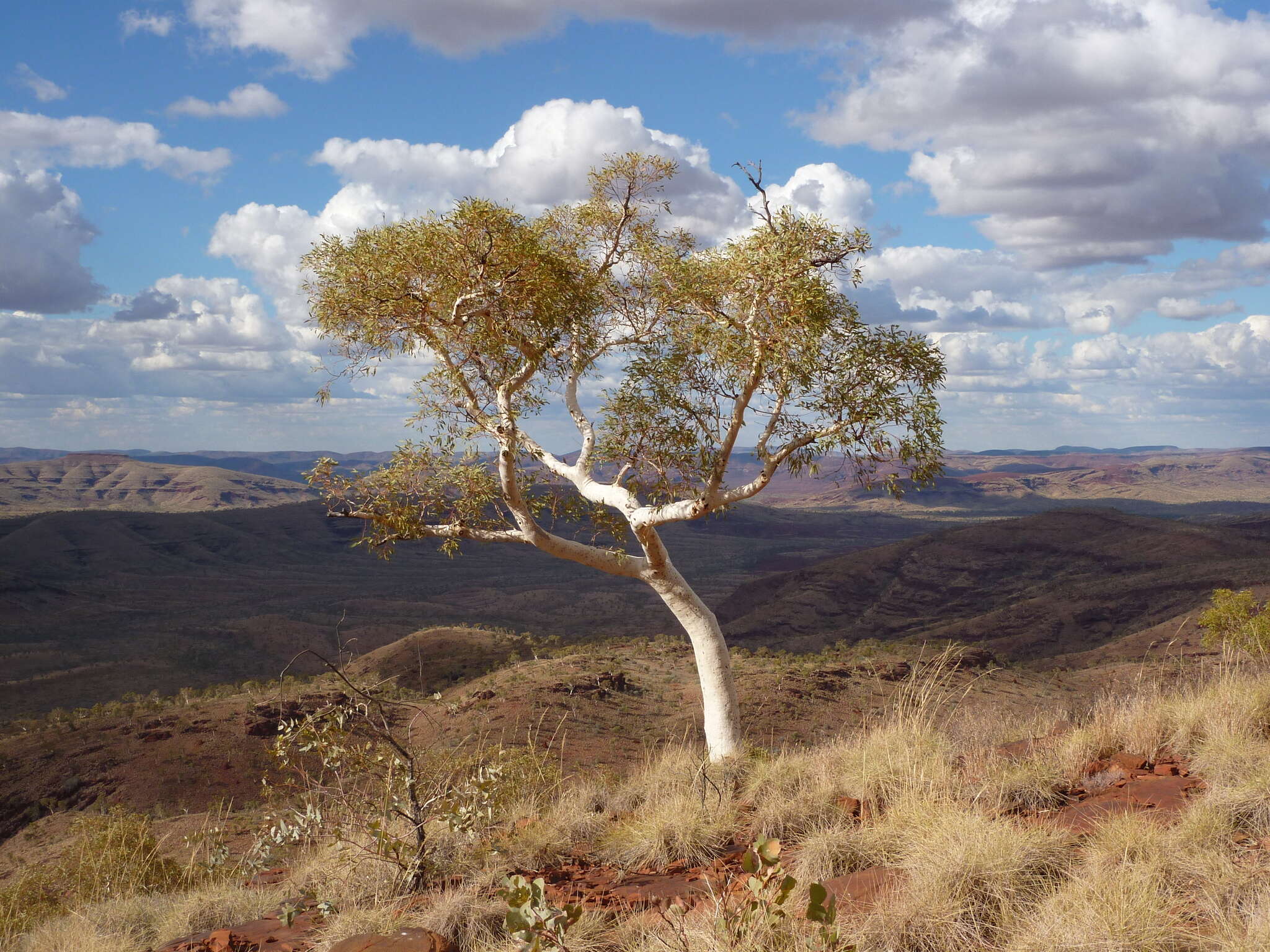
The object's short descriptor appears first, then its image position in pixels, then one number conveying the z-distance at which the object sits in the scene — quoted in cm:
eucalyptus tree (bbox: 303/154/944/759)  942
